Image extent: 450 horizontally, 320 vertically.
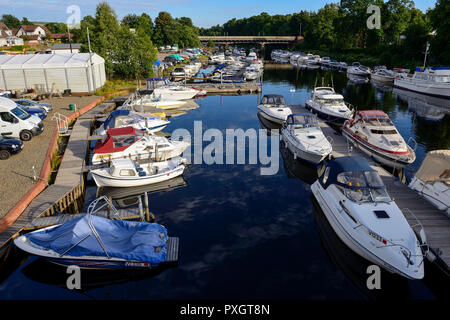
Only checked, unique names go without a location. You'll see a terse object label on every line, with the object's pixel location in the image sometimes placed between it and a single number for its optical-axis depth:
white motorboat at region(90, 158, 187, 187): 19.62
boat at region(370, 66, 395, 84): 64.62
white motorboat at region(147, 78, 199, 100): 43.50
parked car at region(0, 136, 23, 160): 20.69
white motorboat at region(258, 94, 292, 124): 32.00
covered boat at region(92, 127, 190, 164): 21.72
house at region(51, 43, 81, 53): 73.82
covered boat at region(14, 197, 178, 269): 12.61
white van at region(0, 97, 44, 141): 23.42
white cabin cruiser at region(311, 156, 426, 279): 12.07
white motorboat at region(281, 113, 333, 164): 22.59
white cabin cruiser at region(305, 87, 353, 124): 32.31
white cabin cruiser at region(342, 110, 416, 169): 22.20
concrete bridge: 146.75
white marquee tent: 39.00
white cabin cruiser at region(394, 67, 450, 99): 47.84
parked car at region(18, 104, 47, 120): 29.31
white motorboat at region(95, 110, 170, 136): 27.62
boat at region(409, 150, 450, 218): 16.11
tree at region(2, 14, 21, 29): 172.62
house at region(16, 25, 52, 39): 141.75
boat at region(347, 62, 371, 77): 72.56
